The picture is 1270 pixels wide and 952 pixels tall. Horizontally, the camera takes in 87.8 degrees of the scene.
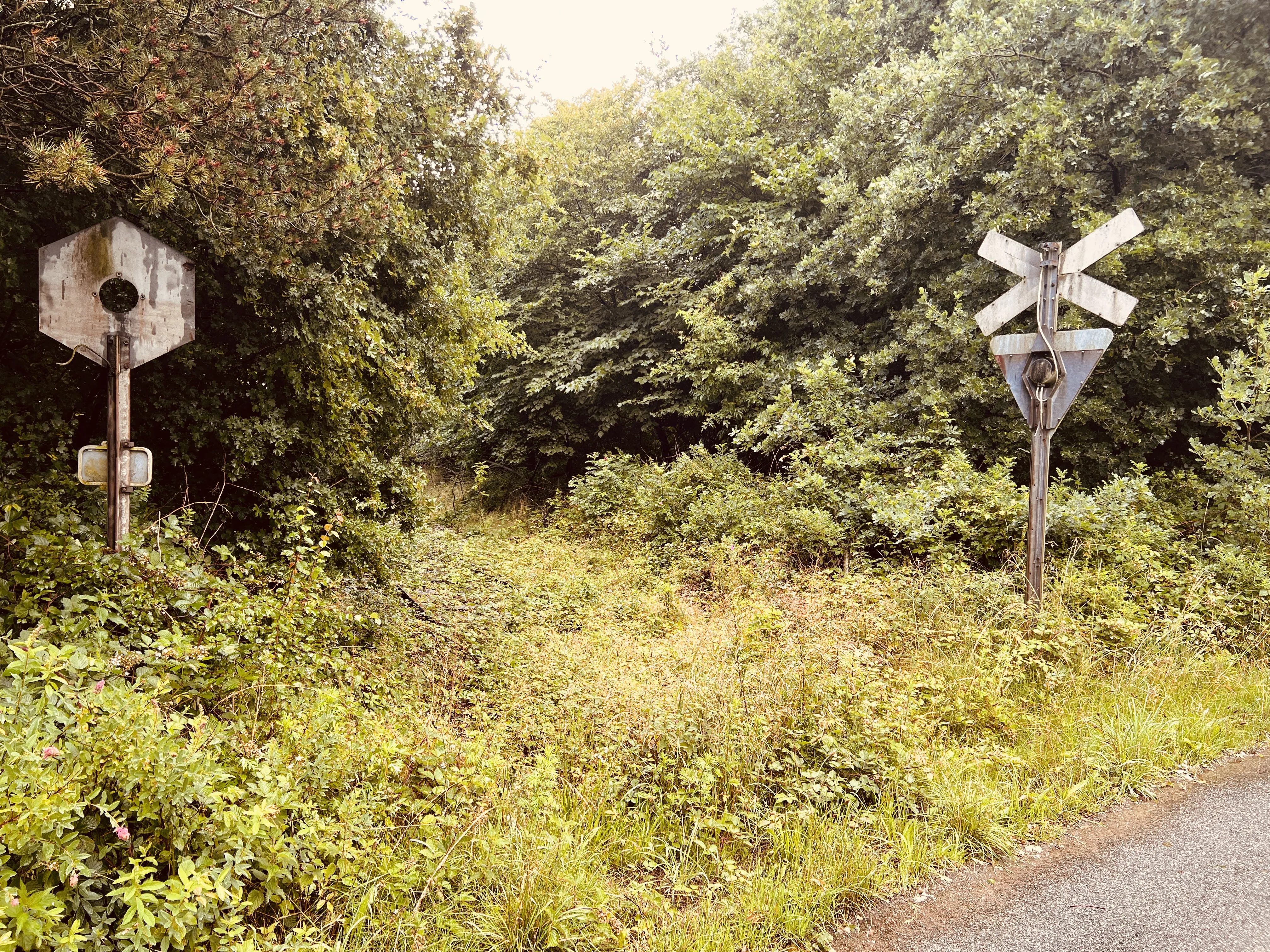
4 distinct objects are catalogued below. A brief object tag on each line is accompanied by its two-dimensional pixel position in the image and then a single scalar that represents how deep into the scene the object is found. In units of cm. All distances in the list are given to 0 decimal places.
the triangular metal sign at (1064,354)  438
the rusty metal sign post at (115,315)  317
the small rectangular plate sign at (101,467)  325
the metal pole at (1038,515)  464
